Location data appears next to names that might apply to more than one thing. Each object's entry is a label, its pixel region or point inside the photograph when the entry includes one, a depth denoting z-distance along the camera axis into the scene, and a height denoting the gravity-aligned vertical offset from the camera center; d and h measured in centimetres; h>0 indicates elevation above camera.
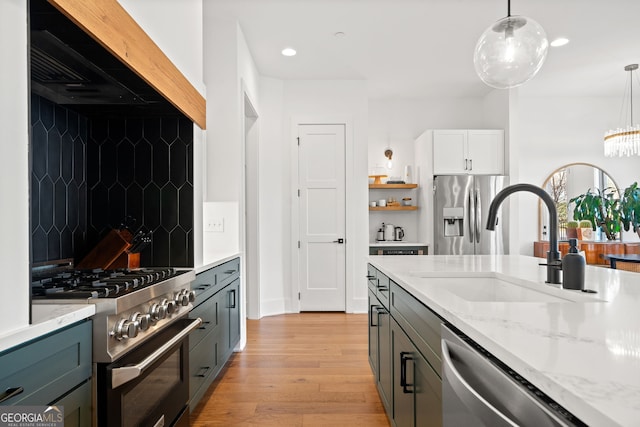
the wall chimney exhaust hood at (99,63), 133 +63
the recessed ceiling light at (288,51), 409 +171
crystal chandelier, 444 +84
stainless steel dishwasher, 59 -31
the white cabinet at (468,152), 512 +82
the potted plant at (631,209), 510 +9
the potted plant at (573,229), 502 -16
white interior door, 496 +10
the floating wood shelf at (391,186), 540 +42
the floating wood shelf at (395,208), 543 +12
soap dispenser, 127 -17
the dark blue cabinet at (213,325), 215 -68
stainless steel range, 125 -42
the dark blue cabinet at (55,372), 89 -38
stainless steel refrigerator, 496 +3
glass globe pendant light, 199 +85
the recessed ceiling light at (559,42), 388 +170
